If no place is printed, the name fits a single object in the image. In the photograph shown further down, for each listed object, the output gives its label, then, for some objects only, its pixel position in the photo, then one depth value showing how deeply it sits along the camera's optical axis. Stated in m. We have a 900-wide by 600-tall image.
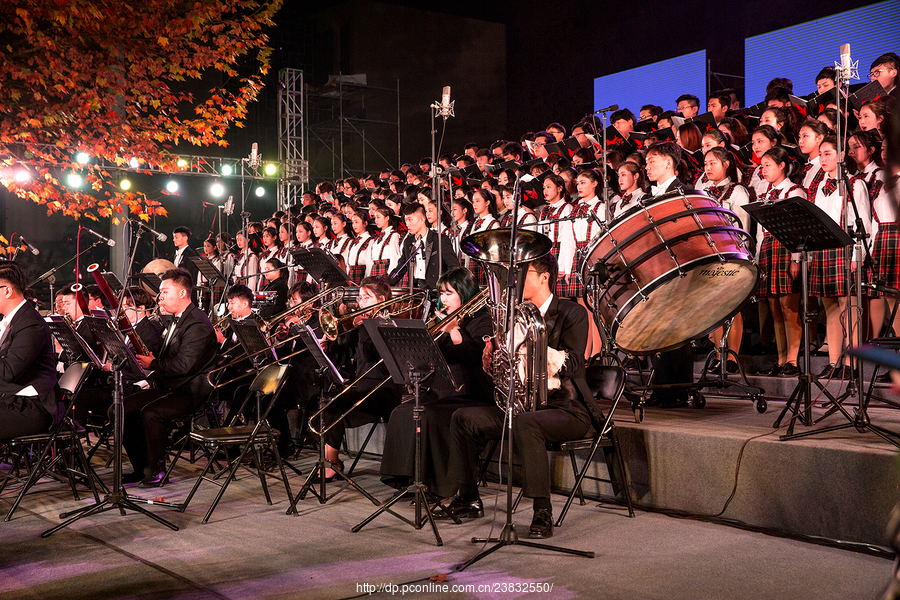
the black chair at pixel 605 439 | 4.48
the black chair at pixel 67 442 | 5.20
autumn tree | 8.72
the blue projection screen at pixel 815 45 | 10.47
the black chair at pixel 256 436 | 5.07
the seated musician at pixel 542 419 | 4.28
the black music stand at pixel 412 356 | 4.31
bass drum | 4.51
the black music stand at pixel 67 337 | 6.00
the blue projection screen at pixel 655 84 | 12.98
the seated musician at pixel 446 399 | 4.95
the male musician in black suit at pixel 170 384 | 6.02
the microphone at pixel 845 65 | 4.89
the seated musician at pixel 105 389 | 6.77
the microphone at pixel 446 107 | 6.67
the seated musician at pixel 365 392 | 5.86
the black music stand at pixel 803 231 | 4.20
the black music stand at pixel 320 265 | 7.89
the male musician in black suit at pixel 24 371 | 5.26
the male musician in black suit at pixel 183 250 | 12.20
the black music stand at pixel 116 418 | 4.71
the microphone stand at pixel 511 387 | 3.74
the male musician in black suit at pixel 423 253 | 7.96
